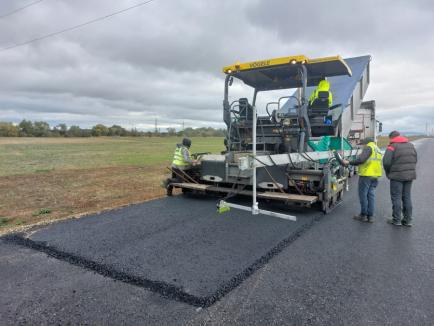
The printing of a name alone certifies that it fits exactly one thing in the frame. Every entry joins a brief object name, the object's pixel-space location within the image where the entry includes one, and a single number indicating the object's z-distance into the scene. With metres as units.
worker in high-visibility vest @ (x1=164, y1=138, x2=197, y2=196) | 6.50
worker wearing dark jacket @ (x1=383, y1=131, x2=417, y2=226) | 4.80
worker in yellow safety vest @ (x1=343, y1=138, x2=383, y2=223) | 4.98
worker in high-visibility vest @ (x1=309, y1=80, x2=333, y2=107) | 6.27
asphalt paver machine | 5.26
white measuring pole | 4.15
